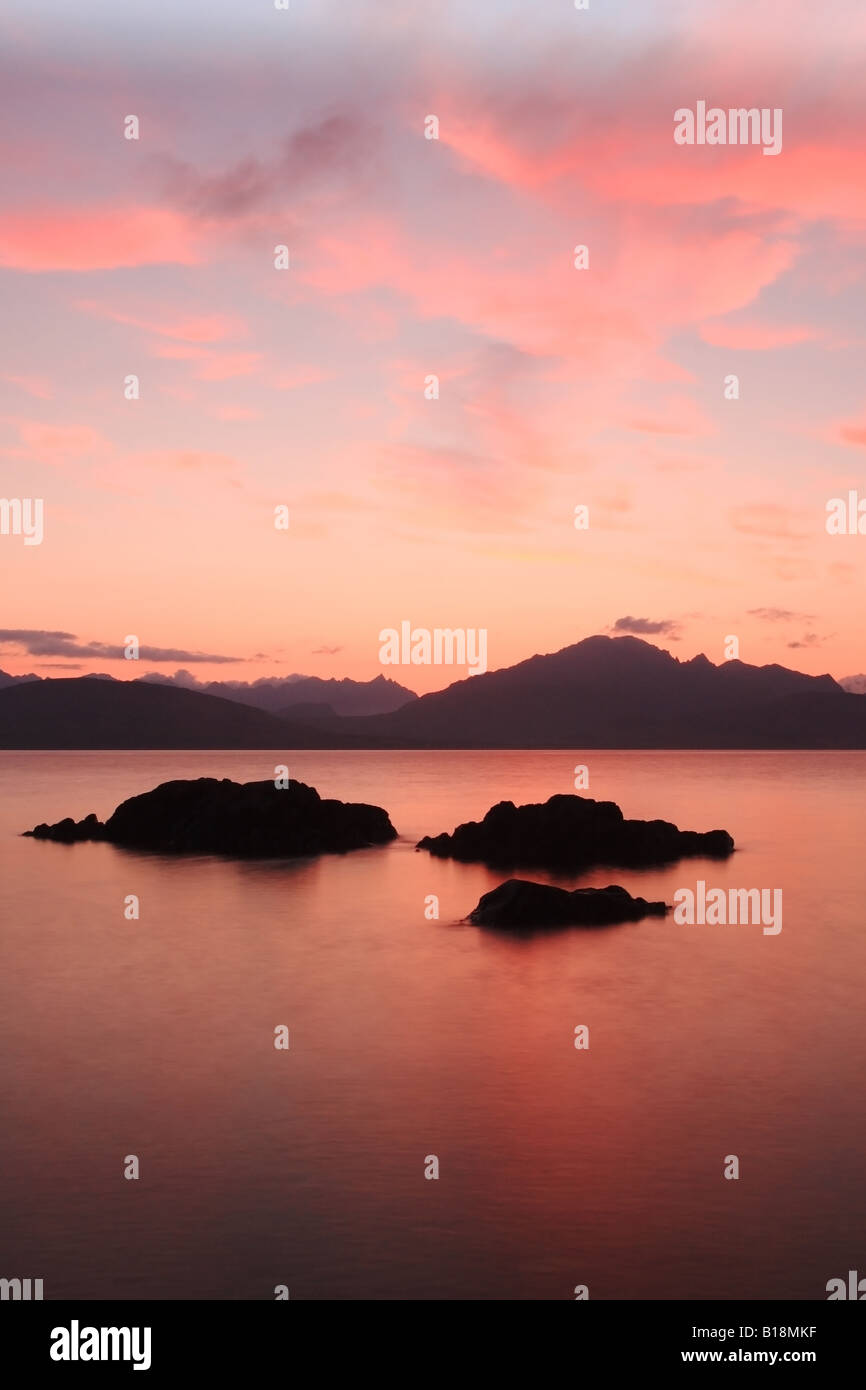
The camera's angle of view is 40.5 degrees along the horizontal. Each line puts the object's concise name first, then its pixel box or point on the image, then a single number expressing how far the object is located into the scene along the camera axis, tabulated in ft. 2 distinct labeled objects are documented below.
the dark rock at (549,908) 124.26
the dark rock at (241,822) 202.39
